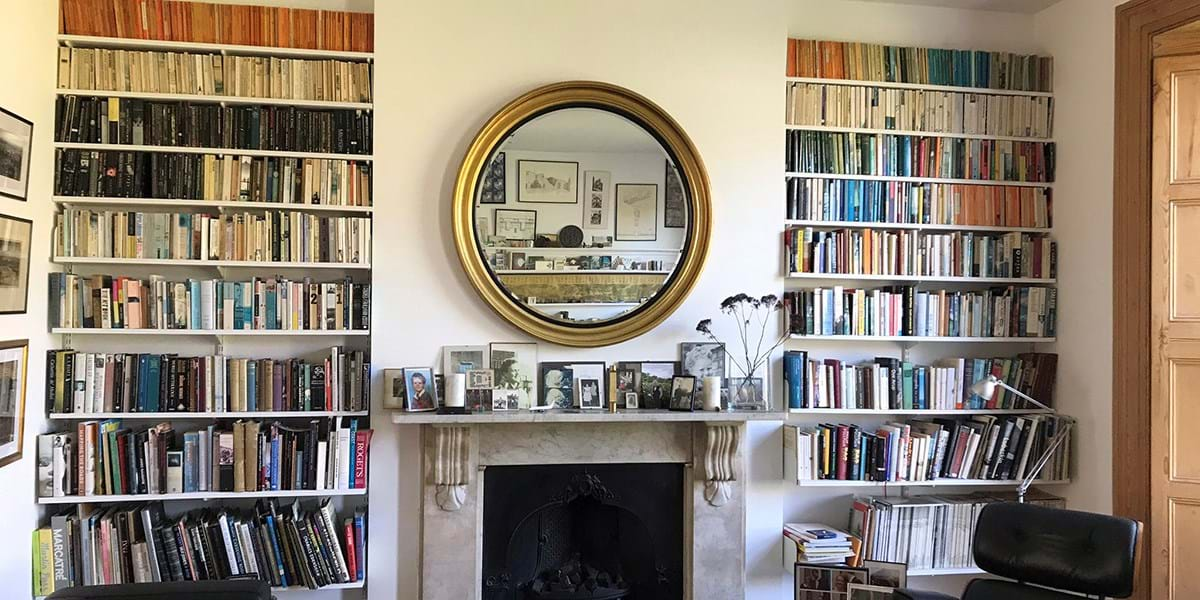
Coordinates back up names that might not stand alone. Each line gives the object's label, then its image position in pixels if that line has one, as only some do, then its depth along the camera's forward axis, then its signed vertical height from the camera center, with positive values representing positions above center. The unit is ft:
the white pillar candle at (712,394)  11.24 -1.05
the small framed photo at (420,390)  10.88 -1.03
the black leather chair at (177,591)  7.59 -2.75
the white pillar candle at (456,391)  10.82 -1.03
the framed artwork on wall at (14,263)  9.42 +0.57
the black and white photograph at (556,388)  11.51 -1.02
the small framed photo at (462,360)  11.34 -0.62
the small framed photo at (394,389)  11.09 -1.04
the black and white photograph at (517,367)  11.40 -0.72
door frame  10.95 +1.02
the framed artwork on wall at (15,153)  9.39 +1.91
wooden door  10.59 -0.07
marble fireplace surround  11.06 -2.27
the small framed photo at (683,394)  11.30 -1.06
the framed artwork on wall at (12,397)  9.44 -1.08
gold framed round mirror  11.35 +1.53
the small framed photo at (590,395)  11.51 -1.12
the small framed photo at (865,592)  11.11 -3.80
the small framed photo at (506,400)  11.37 -1.20
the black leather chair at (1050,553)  8.93 -2.69
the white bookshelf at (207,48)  10.91 +3.73
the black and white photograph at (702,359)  11.73 -0.58
